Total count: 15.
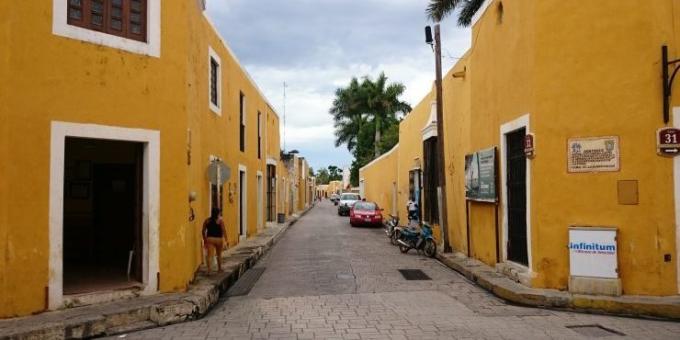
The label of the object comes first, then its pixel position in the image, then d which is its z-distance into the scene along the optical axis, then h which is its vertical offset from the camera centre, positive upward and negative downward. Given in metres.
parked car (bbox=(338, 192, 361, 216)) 39.75 -0.86
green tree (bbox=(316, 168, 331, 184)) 140.50 +4.15
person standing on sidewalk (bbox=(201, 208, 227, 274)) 10.97 -0.84
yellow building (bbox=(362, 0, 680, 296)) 8.70 +0.70
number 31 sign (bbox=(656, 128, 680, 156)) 8.59 +0.75
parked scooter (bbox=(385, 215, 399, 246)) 18.97 -1.38
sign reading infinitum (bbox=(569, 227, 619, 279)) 8.75 -1.03
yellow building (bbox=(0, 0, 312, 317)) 7.47 +0.81
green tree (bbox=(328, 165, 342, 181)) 131.25 +4.80
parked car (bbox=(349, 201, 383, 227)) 27.75 -1.19
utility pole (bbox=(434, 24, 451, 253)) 15.21 +1.40
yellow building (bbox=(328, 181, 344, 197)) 105.96 +1.13
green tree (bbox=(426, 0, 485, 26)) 24.16 +8.31
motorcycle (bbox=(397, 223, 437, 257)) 15.66 -1.46
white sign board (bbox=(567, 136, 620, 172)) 8.90 +0.59
